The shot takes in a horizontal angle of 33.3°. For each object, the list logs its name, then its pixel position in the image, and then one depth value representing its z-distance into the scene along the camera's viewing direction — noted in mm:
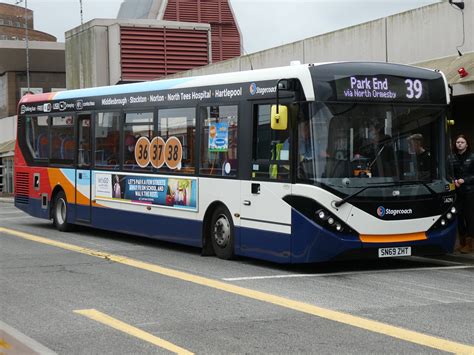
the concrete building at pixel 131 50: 34562
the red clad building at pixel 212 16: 42281
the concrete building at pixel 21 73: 46312
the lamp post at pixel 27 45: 43006
